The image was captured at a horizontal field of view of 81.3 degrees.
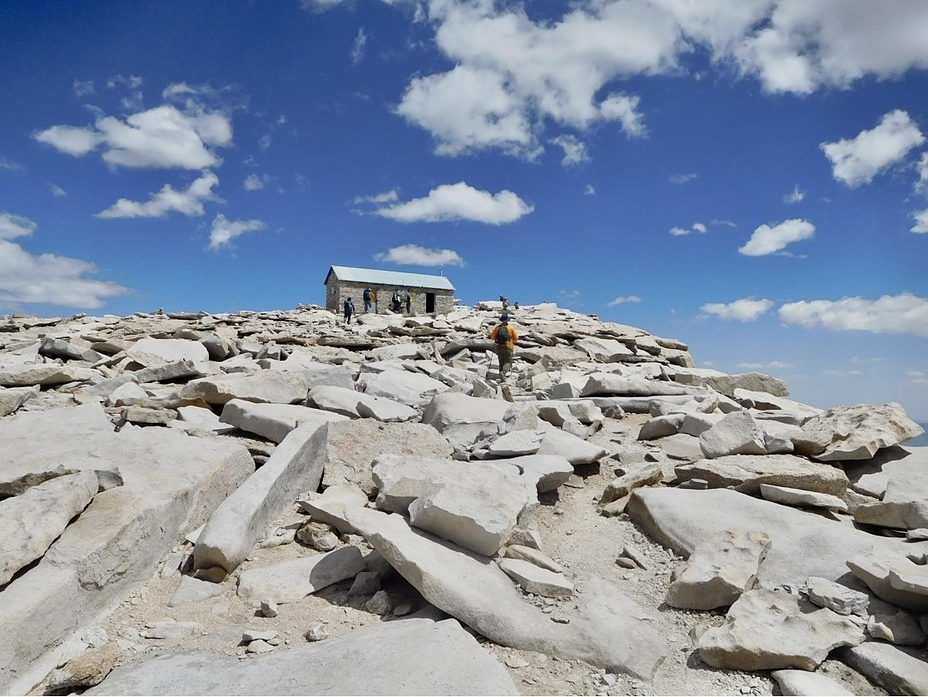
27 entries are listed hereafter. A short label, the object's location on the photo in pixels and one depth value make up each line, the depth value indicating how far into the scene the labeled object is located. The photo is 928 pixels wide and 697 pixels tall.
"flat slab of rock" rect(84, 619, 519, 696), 1.98
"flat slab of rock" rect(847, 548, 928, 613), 2.46
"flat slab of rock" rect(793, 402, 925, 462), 4.50
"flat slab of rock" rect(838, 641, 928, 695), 2.19
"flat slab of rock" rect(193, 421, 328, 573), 3.01
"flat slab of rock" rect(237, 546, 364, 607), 2.82
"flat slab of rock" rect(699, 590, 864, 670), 2.28
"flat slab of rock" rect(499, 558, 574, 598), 2.80
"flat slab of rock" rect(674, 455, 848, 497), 3.90
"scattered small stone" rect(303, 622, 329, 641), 2.44
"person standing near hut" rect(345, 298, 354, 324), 20.43
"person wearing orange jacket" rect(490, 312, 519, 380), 10.66
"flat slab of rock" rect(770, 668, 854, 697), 2.13
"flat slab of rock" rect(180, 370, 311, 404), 5.57
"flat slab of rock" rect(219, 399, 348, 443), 4.59
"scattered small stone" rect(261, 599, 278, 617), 2.64
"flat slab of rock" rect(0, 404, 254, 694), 2.29
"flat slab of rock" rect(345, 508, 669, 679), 2.39
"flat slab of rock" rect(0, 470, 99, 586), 2.46
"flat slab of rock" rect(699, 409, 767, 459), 4.65
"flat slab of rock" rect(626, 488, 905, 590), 3.04
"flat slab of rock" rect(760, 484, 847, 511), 3.67
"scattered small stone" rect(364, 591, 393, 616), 2.71
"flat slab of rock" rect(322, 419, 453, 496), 4.38
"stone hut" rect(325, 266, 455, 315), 30.45
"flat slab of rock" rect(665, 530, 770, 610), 2.75
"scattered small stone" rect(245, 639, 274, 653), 2.34
